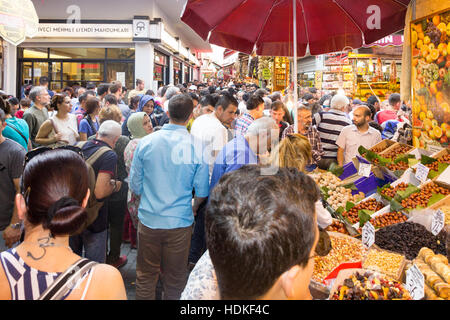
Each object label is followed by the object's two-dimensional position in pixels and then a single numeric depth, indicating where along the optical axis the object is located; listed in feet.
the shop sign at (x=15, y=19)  17.37
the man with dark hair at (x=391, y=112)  22.59
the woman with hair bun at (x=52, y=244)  4.17
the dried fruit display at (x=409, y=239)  8.59
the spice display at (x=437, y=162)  11.72
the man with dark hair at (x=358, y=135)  15.72
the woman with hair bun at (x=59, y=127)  15.34
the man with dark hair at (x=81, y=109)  18.72
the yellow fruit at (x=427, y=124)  12.87
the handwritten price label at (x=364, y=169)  13.05
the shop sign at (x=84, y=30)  41.34
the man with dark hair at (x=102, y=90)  24.47
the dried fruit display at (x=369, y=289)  6.42
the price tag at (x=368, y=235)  8.90
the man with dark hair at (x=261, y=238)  3.15
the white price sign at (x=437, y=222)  8.51
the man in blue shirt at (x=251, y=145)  10.01
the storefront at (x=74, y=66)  44.42
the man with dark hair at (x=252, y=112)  17.31
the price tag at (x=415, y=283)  6.46
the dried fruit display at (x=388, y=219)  10.06
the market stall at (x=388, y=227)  6.84
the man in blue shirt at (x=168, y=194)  9.48
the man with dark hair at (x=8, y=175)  9.40
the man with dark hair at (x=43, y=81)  27.20
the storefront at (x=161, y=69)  49.19
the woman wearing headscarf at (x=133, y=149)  12.77
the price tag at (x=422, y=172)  11.28
